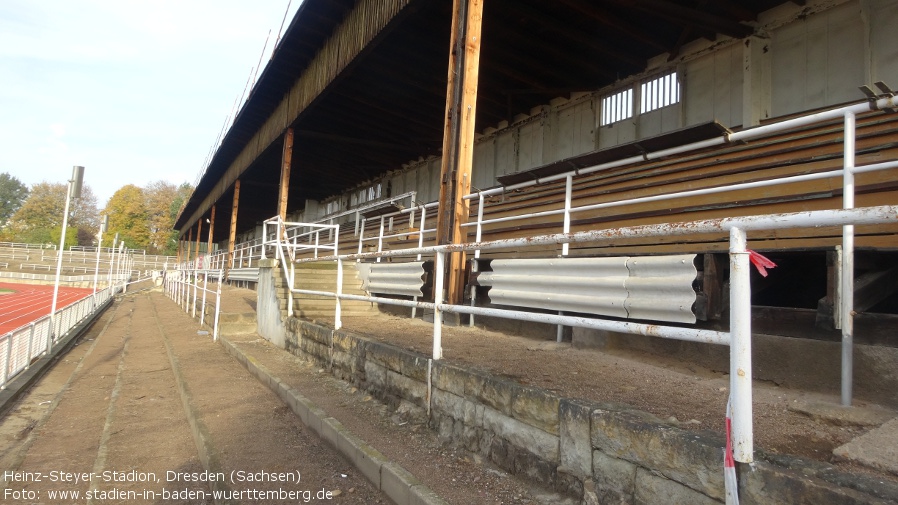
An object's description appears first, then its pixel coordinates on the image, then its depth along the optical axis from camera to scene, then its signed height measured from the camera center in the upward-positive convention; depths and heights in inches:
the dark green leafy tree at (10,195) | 3959.2 +554.4
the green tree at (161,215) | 3518.7 +391.5
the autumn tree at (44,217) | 3316.9 +329.9
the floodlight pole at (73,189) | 443.8 +71.5
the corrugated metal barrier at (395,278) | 262.1 +0.9
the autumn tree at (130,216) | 3380.9 +358.8
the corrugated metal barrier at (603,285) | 119.4 +0.9
